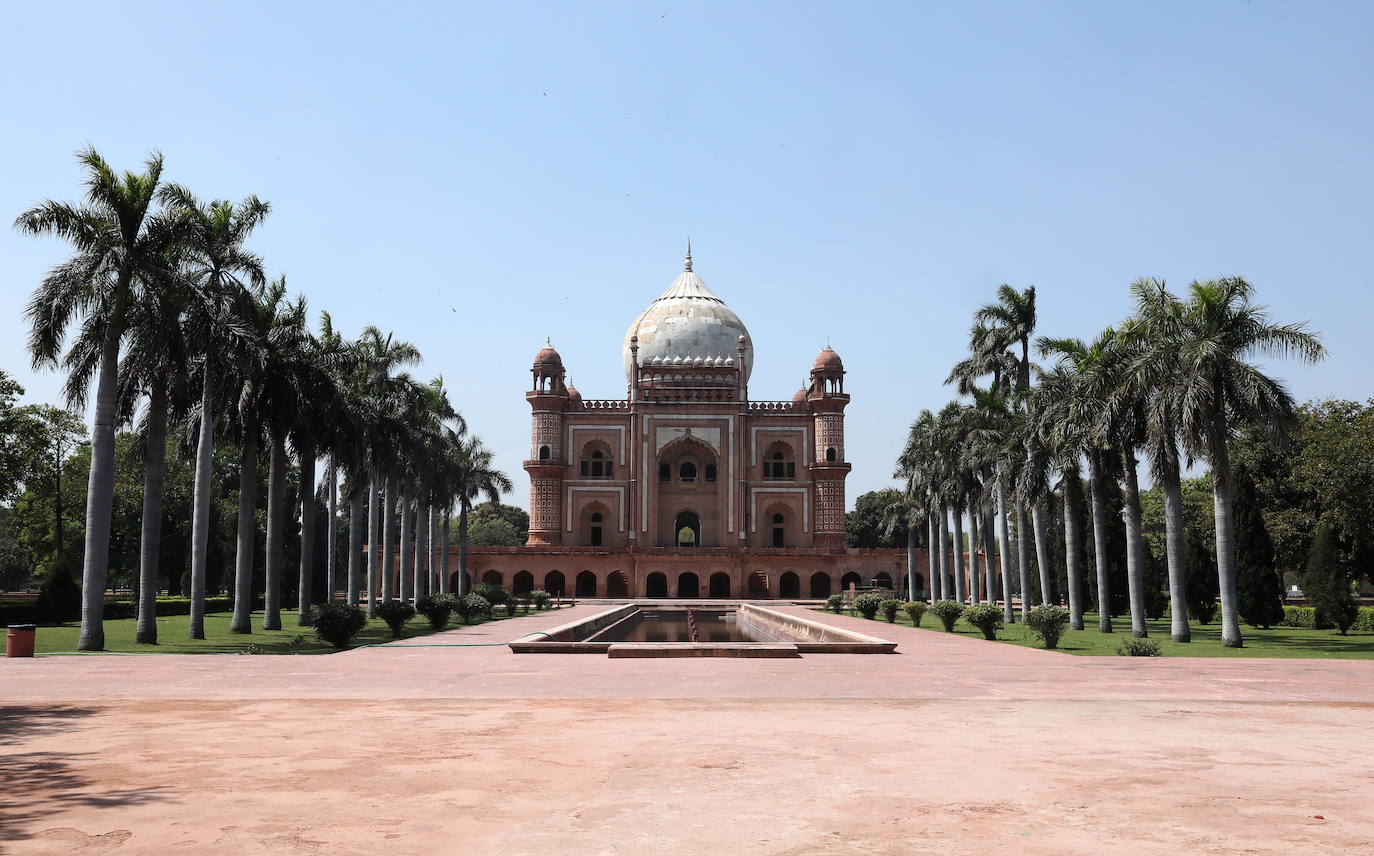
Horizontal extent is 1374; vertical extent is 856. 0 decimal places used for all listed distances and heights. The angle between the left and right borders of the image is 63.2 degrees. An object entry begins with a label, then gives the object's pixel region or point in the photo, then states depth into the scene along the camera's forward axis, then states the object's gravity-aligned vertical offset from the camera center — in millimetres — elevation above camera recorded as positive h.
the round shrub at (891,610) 34156 -1784
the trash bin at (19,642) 18500 -1207
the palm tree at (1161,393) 22141 +3144
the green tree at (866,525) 88312 +2116
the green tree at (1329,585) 29781 -1140
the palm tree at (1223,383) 21172 +3078
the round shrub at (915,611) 31772 -1704
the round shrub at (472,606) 31406 -1320
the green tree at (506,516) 103875 +4025
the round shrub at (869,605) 35500 -1685
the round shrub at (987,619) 24766 -1534
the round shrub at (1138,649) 19609 -1809
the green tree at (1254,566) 31688 -625
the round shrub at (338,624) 20812 -1143
